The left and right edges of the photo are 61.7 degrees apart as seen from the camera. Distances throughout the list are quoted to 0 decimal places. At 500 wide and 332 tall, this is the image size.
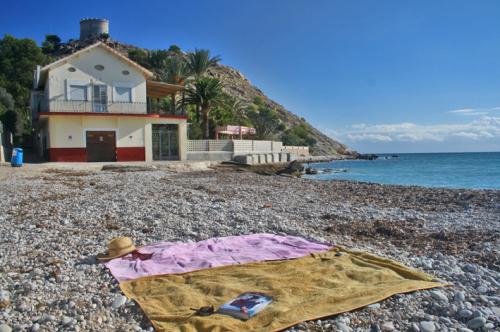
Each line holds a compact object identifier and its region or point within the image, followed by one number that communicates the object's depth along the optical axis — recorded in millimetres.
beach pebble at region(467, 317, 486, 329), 4238
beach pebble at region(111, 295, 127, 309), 4696
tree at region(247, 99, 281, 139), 79125
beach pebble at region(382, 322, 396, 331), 4172
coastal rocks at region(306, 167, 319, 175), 36625
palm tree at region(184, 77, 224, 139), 39000
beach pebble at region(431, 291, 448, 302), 4844
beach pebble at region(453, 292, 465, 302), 4875
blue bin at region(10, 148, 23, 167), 23681
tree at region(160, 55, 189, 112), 46344
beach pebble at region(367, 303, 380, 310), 4623
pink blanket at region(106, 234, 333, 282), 6027
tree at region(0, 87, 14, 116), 44969
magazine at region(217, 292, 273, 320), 4312
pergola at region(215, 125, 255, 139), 39406
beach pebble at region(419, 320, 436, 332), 4141
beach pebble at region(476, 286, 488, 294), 5220
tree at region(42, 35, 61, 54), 95125
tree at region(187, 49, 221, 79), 46900
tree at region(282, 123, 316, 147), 74081
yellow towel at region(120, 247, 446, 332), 4266
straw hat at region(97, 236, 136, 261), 6488
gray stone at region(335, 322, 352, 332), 4145
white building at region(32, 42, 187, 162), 29625
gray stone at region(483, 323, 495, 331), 4184
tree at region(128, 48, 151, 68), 78612
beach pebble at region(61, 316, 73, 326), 4215
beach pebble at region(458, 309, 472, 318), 4461
